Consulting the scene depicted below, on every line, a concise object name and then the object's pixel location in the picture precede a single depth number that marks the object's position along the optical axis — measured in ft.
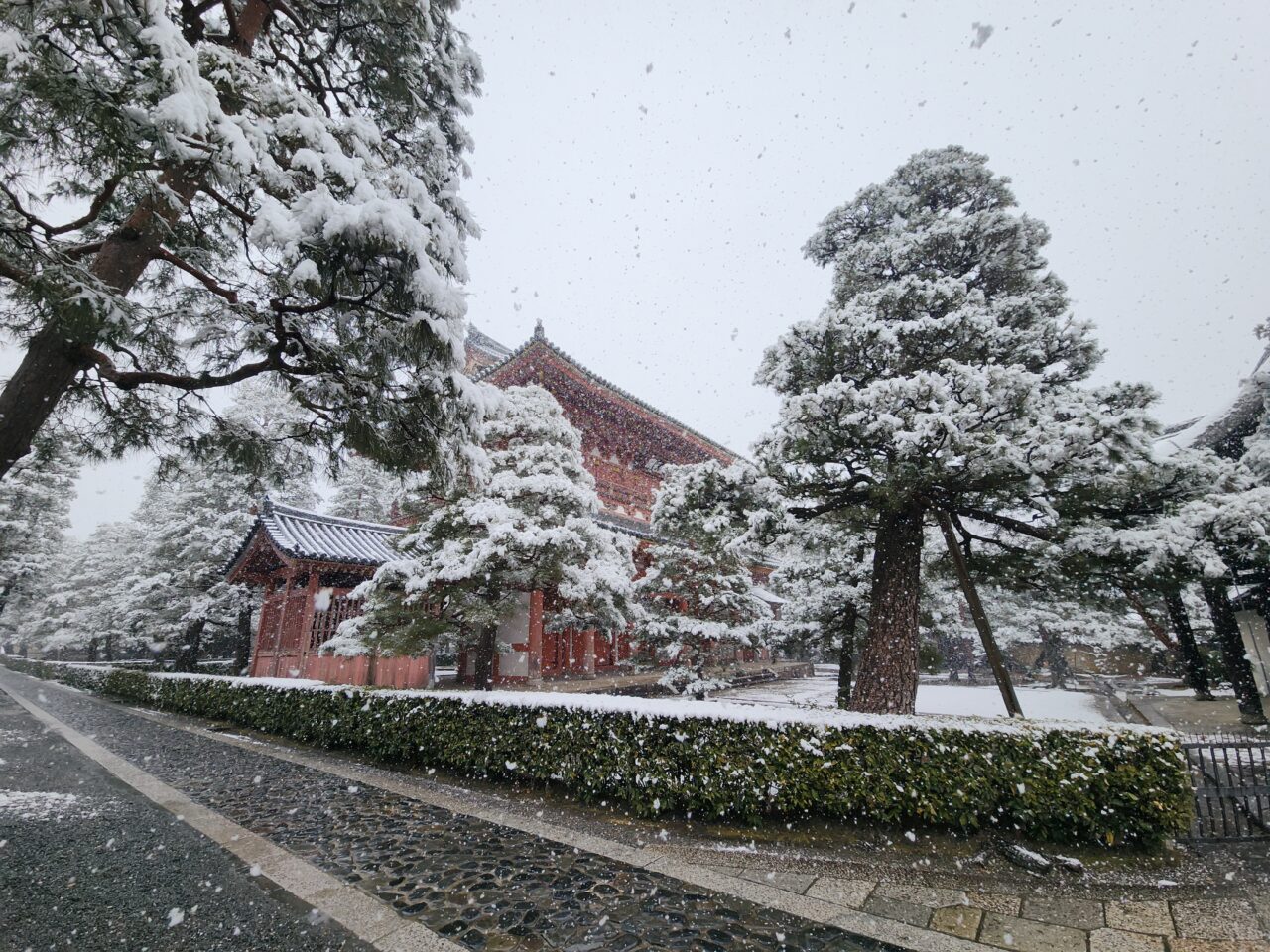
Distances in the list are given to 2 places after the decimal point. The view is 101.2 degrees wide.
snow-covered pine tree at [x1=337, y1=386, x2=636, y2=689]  25.61
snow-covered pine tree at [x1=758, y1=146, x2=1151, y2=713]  16.87
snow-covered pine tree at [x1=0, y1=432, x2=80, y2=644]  64.95
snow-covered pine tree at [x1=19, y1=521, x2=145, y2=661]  68.74
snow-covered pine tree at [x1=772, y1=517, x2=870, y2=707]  28.78
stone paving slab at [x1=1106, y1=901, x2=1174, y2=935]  9.11
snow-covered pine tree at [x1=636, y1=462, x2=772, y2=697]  32.86
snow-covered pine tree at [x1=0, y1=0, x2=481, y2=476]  8.40
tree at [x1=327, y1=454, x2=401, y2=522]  78.43
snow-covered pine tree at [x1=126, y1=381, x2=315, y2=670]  51.52
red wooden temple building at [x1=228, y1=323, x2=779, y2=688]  37.35
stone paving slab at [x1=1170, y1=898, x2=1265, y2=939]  8.88
